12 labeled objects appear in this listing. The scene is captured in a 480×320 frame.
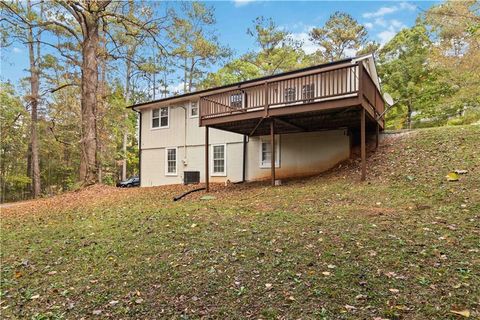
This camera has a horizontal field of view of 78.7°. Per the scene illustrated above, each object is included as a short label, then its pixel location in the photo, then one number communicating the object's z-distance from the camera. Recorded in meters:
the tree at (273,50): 23.89
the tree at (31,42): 12.48
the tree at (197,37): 14.34
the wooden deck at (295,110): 8.52
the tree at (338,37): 23.39
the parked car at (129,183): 23.47
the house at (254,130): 9.48
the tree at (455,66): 16.08
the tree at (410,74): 19.11
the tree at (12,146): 20.21
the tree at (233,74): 24.20
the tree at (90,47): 13.20
